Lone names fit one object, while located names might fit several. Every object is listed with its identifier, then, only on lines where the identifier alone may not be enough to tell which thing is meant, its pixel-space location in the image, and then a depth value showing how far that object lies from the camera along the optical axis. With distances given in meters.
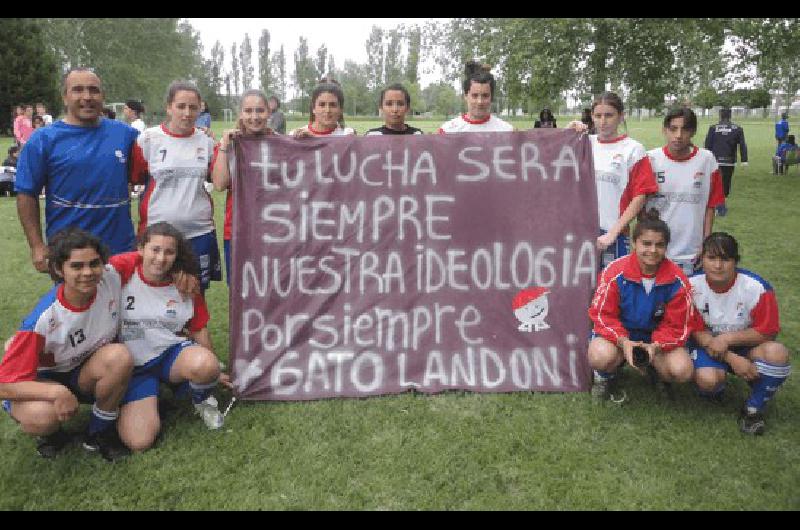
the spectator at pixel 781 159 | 16.83
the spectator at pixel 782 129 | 19.71
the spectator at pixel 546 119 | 15.34
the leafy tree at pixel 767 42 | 13.75
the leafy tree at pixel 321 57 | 109.92
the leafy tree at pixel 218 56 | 111.39
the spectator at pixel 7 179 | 13.00
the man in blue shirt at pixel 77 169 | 3.68
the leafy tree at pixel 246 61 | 117.94
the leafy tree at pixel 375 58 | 104.88
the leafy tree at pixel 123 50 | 51.28
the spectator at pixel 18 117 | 15.47
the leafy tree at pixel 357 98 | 87.31
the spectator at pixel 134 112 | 12.48
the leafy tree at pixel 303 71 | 97.69
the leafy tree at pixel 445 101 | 92.44
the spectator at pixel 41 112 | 17.33
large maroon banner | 4.06
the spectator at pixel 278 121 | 11.12
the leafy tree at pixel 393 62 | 101.12
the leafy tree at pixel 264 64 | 107.81
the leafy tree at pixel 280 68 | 112.82
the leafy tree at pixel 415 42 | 26.95
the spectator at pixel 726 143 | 12.52
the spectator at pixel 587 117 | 13.81
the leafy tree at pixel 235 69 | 119.31
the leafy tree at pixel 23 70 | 31.08
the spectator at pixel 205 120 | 12.48
